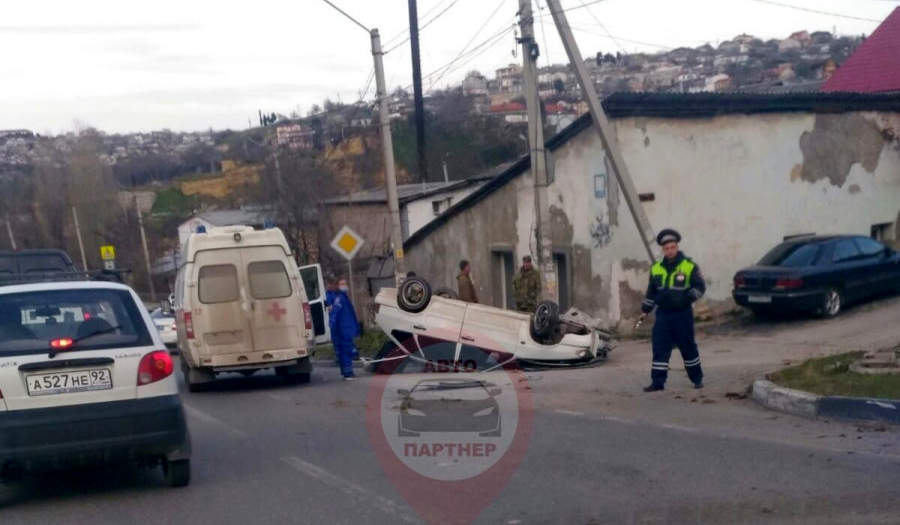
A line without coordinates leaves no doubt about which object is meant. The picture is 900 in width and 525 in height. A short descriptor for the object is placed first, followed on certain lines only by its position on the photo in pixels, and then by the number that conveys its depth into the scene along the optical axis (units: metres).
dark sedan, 16.45
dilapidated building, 18.20
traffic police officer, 10.72
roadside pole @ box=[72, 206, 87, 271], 56.88
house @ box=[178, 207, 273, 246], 42.66
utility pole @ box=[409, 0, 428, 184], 29.42
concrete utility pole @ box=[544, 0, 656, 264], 15.77
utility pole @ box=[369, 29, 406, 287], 20.89
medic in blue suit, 15.39
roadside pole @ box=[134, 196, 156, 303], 54.14
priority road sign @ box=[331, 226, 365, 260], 20.86
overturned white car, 14.87
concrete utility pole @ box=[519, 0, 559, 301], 16.41
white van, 14.34
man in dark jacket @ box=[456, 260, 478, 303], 19.12
